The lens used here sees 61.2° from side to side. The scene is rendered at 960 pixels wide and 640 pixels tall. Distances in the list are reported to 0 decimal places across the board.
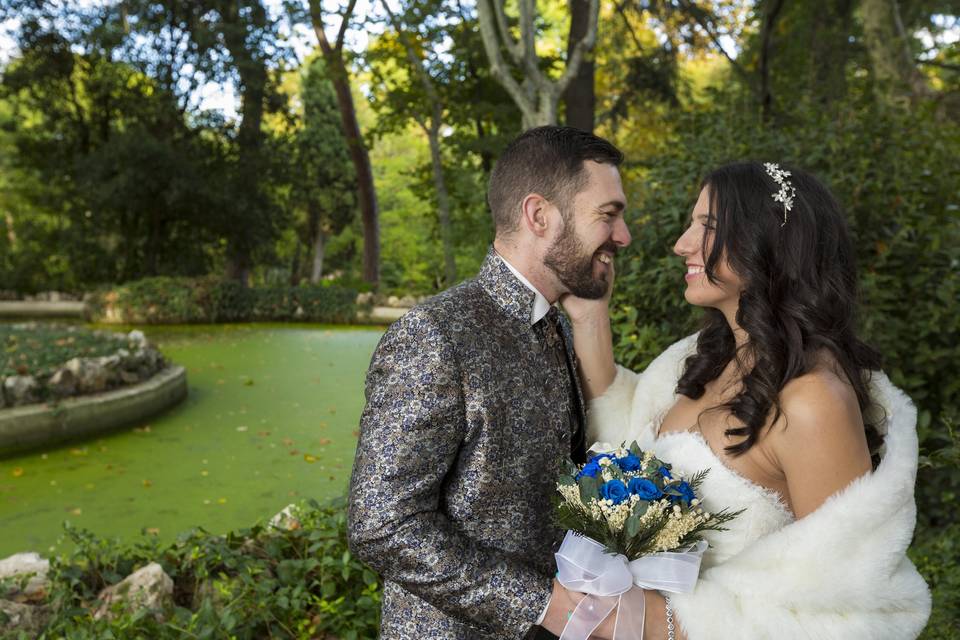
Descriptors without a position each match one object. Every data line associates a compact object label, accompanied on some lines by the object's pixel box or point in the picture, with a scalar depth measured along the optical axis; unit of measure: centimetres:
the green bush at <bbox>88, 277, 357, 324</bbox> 1723
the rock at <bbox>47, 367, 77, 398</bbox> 762
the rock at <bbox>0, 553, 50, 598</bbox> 340
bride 165
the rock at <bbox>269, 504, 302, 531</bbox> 387
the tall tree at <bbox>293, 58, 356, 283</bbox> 2386
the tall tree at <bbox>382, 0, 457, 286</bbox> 1410
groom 158
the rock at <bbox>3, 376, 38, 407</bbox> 731
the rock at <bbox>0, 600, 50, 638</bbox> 294
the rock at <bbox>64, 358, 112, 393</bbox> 787
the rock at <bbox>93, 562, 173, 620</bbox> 302
